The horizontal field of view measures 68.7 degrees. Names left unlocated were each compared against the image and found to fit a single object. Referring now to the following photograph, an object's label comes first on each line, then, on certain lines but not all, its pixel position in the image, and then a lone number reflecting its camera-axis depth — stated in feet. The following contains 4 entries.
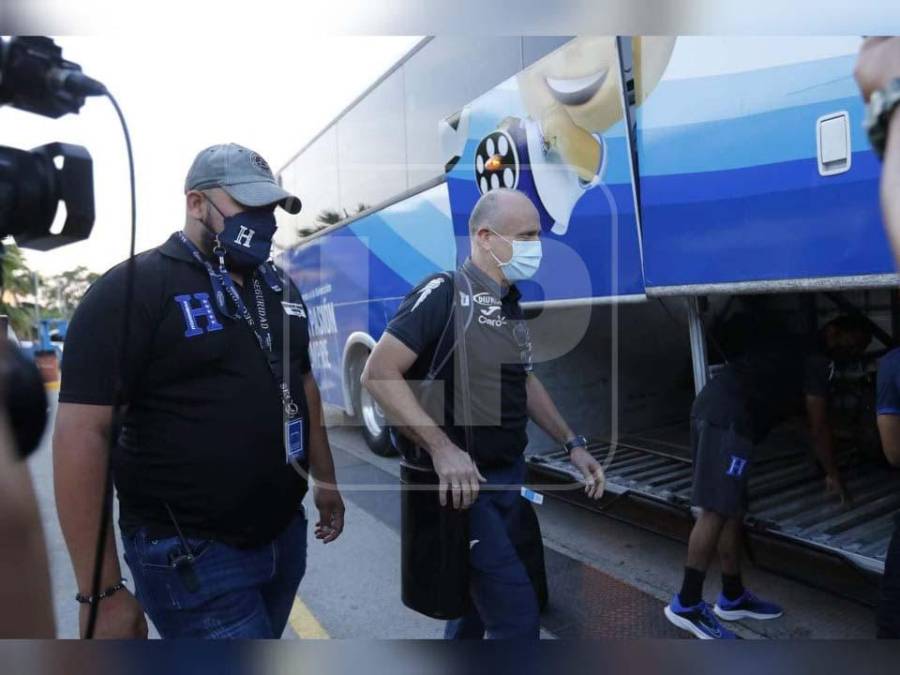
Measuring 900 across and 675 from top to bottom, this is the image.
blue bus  6.11
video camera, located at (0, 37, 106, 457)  3.92
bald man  5.96
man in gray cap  4.56
